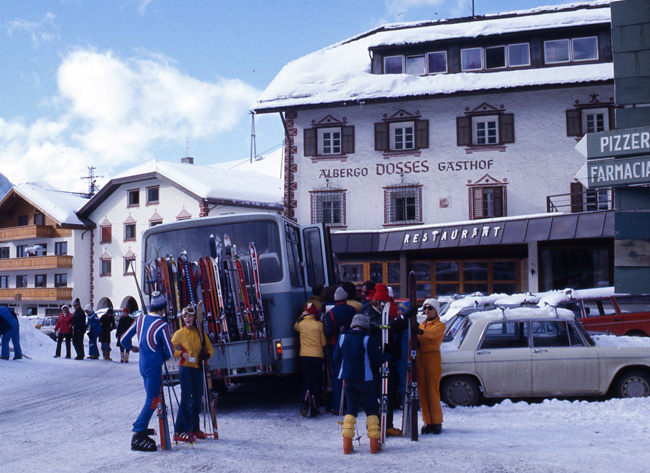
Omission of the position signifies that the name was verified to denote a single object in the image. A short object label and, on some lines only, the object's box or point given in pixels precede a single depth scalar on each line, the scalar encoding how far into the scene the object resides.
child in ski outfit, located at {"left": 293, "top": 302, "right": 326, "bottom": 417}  10.40
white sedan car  10.63
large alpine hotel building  28.53
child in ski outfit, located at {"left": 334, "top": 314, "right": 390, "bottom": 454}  7.79
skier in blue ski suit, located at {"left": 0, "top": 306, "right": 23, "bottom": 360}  19.20
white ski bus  10.56
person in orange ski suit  8.70
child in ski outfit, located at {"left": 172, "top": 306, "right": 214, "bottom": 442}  8.45
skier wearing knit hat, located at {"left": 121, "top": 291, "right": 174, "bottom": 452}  7.94
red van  17.16
